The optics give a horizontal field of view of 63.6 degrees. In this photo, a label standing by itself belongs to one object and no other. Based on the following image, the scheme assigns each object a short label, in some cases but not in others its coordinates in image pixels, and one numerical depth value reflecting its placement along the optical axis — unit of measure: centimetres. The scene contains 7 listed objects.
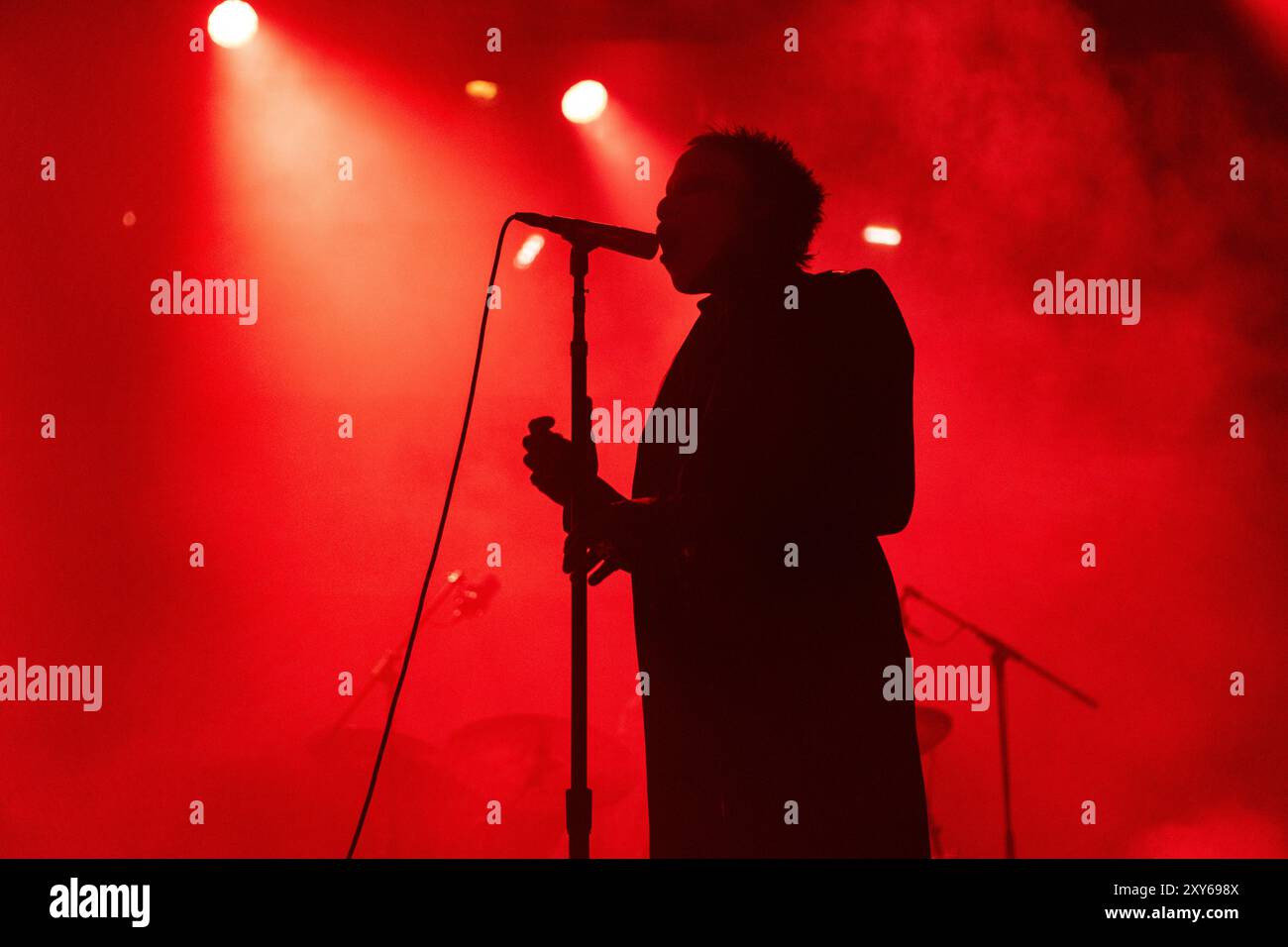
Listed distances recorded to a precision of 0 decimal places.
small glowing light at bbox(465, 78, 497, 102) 399
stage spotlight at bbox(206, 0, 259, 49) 382
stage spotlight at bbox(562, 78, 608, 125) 399
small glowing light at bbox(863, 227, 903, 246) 396
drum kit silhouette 343
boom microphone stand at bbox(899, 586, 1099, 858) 357
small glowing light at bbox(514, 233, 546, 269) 402
